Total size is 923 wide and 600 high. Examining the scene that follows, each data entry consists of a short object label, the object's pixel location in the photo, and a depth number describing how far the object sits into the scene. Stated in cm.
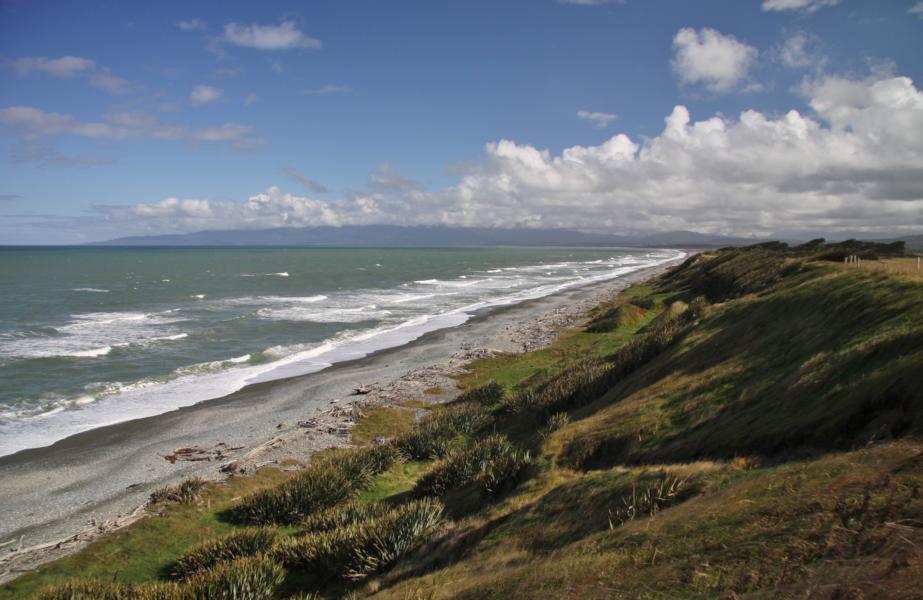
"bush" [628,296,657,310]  4449
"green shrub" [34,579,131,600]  966
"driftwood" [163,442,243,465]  1891
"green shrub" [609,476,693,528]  760
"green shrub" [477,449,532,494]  1161
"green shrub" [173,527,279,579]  1136
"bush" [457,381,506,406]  2306
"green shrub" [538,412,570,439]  1494
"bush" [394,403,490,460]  1778
